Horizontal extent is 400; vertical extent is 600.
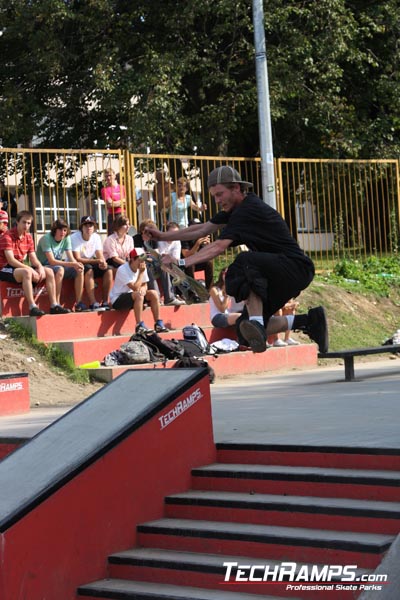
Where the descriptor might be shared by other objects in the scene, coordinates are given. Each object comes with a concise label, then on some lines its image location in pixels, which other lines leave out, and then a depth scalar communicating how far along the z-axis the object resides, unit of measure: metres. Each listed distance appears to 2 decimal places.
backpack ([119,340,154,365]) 12.68
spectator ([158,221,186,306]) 15.02
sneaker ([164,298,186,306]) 14.95
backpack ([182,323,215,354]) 13.61
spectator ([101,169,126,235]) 16.03
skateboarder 7.54
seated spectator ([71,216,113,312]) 14.04
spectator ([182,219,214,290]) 15.75
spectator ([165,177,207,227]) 16.88
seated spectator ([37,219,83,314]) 13.84
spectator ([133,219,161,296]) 14.24
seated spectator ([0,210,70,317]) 13.27
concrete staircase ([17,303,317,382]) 13.05
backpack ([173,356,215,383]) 11.88
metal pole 17.62
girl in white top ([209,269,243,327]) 14.36
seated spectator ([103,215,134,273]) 14.55
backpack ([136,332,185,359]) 12.85
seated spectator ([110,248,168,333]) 13.87
